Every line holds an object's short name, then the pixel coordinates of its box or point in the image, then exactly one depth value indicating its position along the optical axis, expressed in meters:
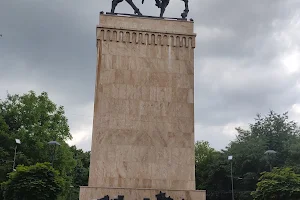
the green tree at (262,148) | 51.75
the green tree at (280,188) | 23.83
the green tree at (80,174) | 65.38
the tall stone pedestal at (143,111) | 17.80
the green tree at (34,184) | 20.44
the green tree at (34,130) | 40.38
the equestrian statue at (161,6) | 20.56
